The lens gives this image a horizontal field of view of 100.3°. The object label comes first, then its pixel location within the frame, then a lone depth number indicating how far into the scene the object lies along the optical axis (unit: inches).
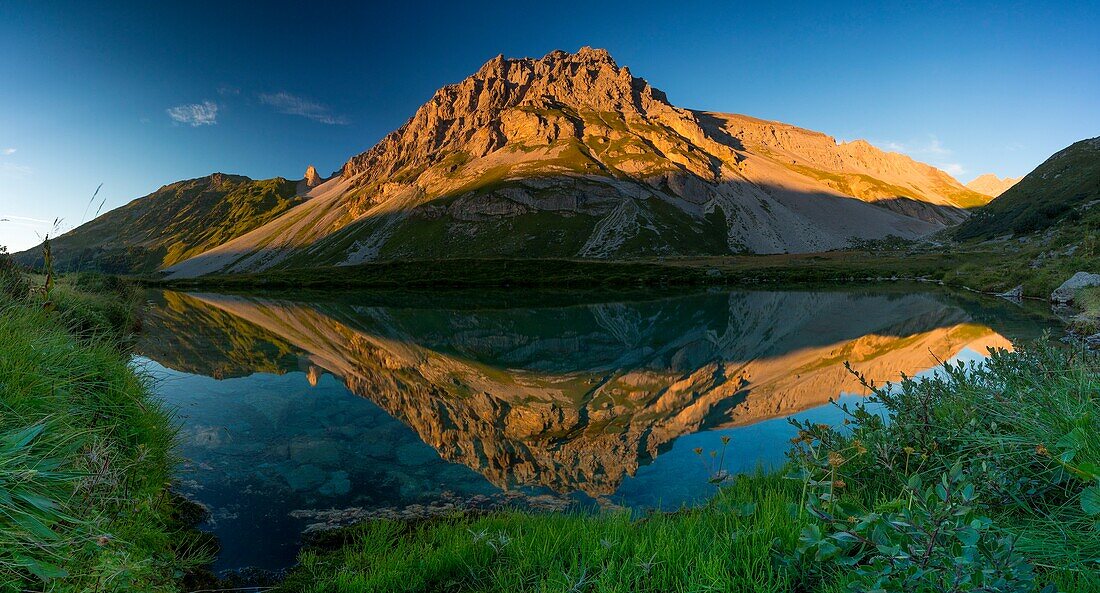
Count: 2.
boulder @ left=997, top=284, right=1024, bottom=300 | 1572.3
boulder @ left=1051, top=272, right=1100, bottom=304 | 1161.5
